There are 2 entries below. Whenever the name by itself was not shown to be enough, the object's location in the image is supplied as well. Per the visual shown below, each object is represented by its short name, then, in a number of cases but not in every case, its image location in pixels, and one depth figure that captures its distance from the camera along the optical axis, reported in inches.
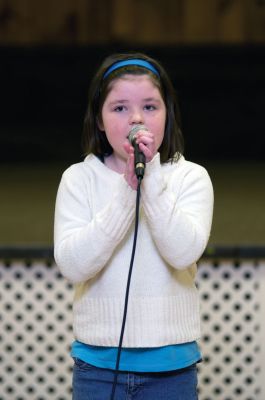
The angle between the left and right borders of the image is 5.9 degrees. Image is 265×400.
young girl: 174.2
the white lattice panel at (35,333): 231.6
